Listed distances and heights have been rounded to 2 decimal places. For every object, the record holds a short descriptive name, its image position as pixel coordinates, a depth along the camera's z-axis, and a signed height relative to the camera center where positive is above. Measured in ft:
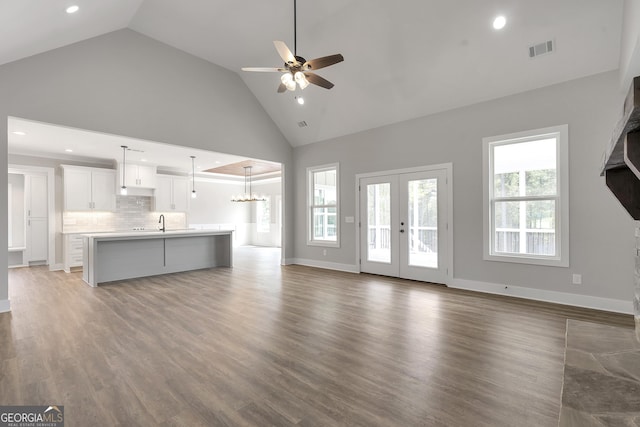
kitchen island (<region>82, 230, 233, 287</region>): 18.20 -2.69
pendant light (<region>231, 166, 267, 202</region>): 32.92 +1.96
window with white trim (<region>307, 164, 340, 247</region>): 23.09 +0.69
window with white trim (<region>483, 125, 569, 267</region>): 13.62 +0.79
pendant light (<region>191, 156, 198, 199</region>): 25.25 +4.74
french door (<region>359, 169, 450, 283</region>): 17.49 -0.73
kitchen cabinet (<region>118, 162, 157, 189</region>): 26.35 +3.55
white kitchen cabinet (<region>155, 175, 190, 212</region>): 29.40 +2.08
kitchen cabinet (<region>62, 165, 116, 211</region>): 24.03 +2.18
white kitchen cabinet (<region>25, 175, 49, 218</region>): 24.41 +1.54
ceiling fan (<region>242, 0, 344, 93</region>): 10.58 +5.48
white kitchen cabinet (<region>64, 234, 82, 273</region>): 22.95 -2.85
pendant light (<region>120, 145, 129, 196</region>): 22.33 +4.25
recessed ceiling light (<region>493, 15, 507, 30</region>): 12.28 +7.97
